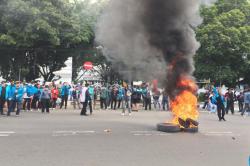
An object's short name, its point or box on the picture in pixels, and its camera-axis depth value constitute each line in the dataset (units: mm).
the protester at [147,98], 25831
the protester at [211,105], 24406
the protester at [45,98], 21609
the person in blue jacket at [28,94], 22094
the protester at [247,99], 22797
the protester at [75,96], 25422
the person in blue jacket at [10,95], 18906
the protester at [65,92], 25083
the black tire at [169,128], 13164
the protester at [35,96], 22672
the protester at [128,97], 21138
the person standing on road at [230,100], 24578
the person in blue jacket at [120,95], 25284
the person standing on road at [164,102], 25106
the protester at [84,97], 19719
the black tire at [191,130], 13320
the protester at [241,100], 25536
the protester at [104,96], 25811
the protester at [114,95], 25570
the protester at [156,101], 26269
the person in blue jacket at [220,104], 18359
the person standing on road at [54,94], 24734
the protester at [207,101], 27669
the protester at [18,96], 19078
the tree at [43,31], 28844
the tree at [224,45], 36750
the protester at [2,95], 19406
